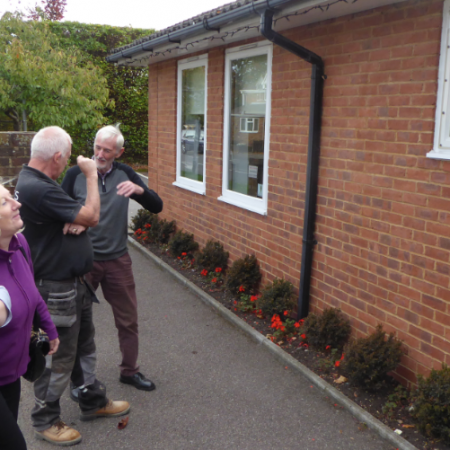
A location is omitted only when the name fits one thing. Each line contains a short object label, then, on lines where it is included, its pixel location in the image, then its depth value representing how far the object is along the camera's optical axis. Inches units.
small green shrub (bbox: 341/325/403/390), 149.5
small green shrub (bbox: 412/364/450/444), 125.6
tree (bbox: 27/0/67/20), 1099.4
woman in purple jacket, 89.4
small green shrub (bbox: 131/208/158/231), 363.3
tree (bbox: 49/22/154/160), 707.4
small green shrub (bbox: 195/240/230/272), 265.9
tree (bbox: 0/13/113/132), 399.5
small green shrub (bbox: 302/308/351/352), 177.0
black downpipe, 179.3
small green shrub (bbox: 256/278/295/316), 203.6
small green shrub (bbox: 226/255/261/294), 234.4
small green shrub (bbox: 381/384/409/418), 144.4
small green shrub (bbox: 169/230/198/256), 299.9
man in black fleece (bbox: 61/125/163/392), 145.6
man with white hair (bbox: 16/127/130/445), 119.4
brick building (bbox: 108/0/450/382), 143.9
